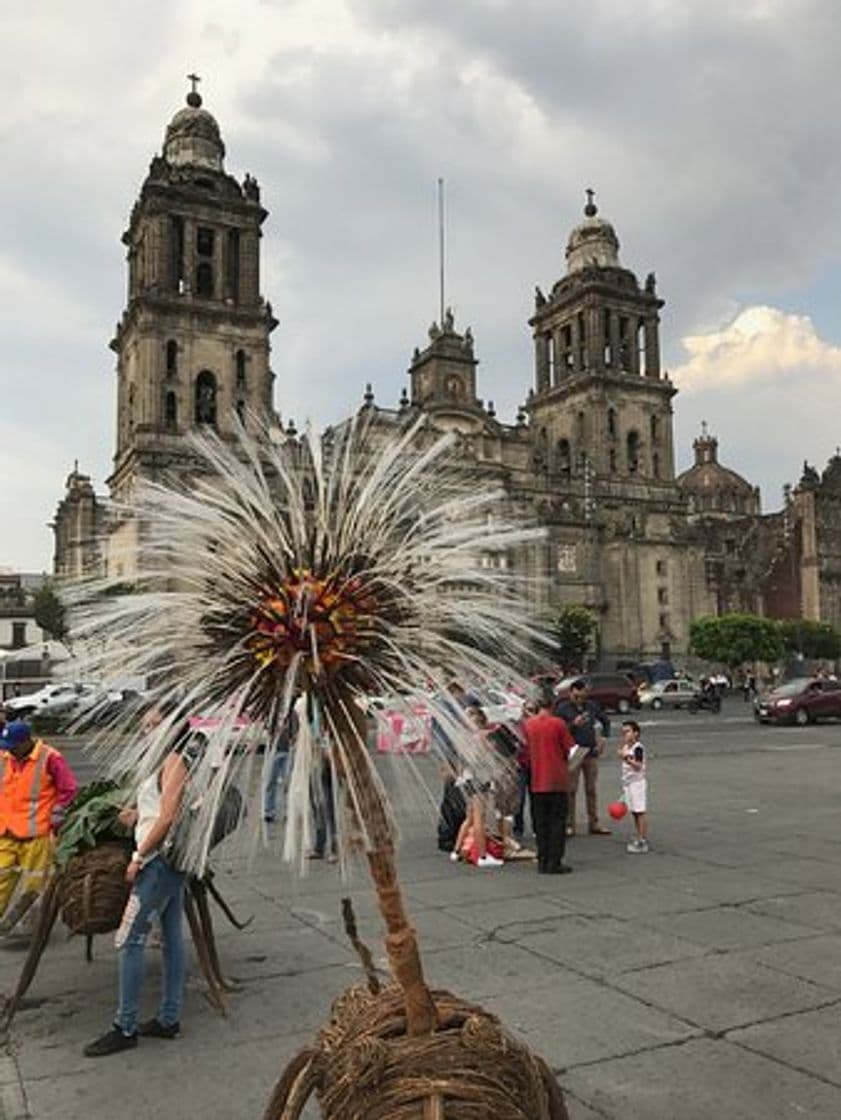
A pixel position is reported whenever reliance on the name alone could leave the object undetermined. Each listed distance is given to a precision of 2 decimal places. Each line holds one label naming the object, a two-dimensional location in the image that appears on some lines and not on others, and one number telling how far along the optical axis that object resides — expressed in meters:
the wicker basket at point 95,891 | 5.38
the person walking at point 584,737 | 11.62
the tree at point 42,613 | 43.00
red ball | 10.16
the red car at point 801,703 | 32.81
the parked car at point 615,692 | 42.78
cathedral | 59.28
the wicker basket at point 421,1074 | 2.48
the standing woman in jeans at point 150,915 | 4.73
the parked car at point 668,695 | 46.60
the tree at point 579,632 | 53.53
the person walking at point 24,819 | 6.66
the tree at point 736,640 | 62.75
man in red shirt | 9.30
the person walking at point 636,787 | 10.17
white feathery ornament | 2.65
